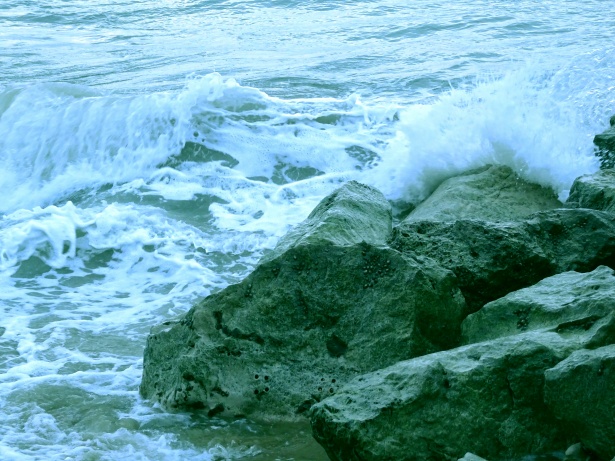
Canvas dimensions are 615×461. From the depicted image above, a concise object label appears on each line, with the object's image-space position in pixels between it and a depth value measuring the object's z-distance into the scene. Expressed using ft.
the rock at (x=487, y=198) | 34.99
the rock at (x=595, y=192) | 29.58
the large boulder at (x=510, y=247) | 25.85
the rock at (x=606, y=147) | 37.58
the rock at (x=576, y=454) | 17.82
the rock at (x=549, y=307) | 20.45
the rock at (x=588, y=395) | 16.97
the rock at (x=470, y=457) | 16.65
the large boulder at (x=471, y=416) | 18.97
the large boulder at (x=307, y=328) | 23.53
